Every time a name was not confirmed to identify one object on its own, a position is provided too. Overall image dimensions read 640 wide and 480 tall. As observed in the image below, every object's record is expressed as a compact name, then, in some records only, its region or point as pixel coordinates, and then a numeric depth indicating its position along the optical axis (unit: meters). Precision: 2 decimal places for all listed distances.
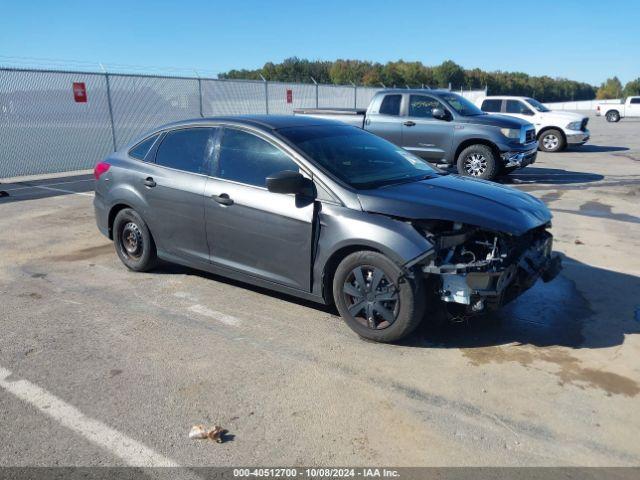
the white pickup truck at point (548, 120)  18.45
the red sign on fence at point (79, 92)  15.64
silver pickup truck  11.52
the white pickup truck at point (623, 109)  39.46
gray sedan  3.99
